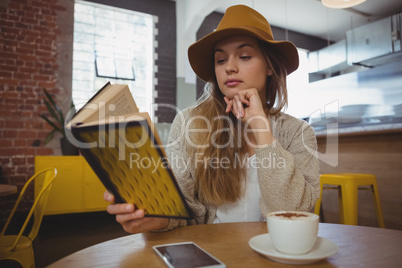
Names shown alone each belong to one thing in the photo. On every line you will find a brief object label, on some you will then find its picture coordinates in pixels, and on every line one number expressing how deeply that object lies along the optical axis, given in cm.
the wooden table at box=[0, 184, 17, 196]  171
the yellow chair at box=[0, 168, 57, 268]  156
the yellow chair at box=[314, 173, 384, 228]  193
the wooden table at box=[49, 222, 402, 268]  52
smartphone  49
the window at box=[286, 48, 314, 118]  617
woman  90
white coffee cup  51
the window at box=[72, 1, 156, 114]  414
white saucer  50
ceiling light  256
